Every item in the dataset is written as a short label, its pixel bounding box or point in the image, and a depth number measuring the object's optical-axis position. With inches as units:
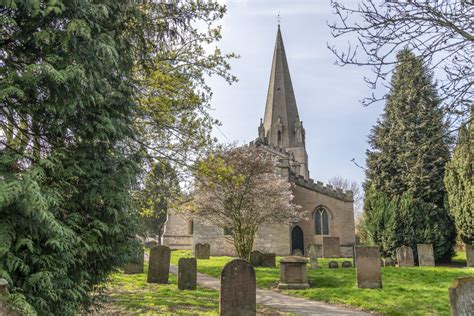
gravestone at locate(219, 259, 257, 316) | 287.7
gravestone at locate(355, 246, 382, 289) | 422.6
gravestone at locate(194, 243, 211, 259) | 887.7
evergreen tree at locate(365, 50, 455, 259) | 813.2
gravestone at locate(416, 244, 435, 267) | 658.8
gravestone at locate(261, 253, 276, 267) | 676.1
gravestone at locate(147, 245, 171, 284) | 478.0
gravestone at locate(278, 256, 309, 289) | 461.7
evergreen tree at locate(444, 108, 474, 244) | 718.5
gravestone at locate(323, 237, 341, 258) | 855.1
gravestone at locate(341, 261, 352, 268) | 619.5
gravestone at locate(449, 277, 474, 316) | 177.2
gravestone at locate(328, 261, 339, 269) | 612.4
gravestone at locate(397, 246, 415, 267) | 657.6
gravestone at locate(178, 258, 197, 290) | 433.4
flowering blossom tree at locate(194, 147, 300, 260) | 684.7
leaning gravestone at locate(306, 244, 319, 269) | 616.7
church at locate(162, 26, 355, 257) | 1019.9
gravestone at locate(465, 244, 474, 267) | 682.8
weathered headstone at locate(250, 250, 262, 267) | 681.6
